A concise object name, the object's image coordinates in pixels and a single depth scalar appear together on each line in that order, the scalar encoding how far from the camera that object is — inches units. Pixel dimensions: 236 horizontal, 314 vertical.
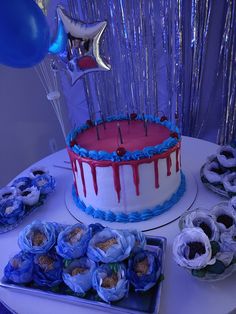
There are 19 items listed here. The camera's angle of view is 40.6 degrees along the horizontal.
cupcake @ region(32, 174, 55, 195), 59.4
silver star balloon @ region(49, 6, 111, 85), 53.0
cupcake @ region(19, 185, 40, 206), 56.1
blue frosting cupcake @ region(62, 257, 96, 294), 39.3
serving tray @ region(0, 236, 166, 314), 37.3
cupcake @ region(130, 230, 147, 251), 41.9
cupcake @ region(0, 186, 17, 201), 57.7
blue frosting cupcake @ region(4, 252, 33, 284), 42.0
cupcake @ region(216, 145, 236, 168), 55.0
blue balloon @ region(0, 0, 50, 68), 44.4
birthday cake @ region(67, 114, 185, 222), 48.5
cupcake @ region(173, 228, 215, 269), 36.8
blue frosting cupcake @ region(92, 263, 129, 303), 37.3
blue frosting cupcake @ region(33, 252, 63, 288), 41.3
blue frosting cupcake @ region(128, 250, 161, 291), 37.9
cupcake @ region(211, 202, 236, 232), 41.0
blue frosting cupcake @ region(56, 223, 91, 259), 41.1
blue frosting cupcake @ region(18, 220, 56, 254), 42.9
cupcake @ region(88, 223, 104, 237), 45.0
